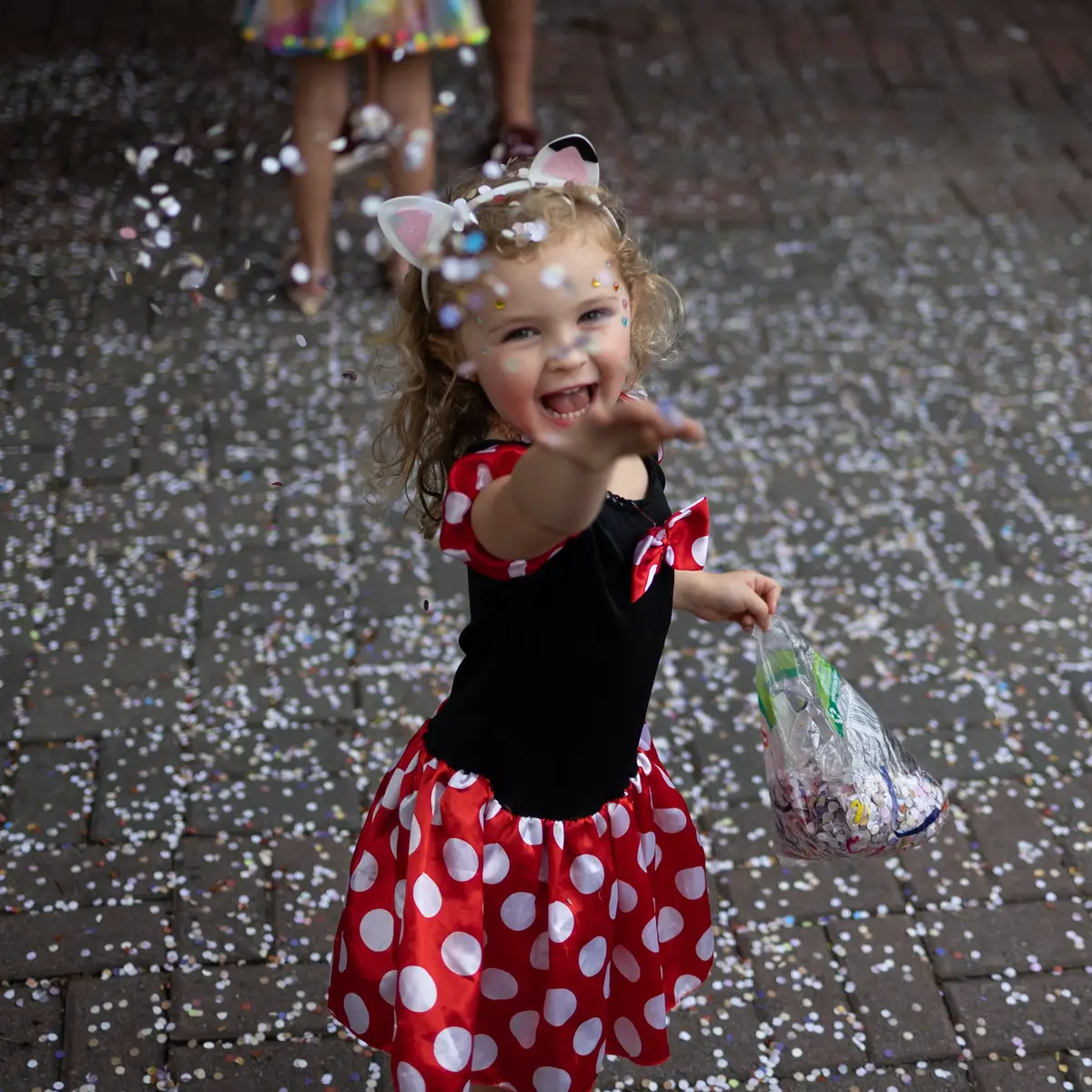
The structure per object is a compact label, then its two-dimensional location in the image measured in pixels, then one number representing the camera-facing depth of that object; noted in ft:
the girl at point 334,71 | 10.43
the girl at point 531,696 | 6.00
